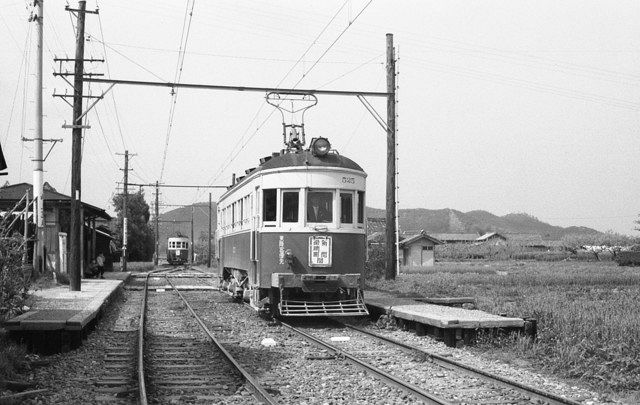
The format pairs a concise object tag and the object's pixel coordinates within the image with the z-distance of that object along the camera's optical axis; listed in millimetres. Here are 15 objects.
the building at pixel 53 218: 25047
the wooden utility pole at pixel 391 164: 20812
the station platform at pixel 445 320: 10977
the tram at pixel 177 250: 64625
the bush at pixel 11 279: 11008
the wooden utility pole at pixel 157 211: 63581
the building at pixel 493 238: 101638
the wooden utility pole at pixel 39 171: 21156
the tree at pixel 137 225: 65188
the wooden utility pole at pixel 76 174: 19125
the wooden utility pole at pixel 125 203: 44750
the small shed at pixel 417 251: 51656
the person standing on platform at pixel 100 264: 30631
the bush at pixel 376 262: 27005
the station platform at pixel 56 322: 10398
